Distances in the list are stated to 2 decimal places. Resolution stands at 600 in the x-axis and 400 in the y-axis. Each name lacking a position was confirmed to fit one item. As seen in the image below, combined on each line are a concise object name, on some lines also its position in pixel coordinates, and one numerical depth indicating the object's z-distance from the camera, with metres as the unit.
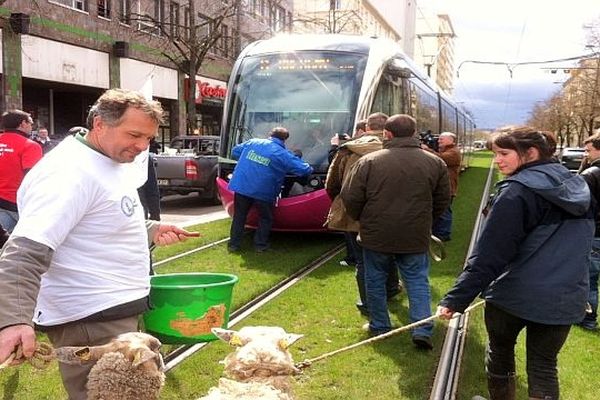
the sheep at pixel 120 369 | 2.33
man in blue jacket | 9.02
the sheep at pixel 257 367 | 2.57
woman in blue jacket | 3.43
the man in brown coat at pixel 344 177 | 6.41
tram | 9.73
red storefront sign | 34.28
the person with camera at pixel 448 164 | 10.36
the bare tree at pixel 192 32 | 24.72
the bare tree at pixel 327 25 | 28.20
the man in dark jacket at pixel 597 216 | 5.51
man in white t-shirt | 2.46
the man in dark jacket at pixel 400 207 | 5.30
